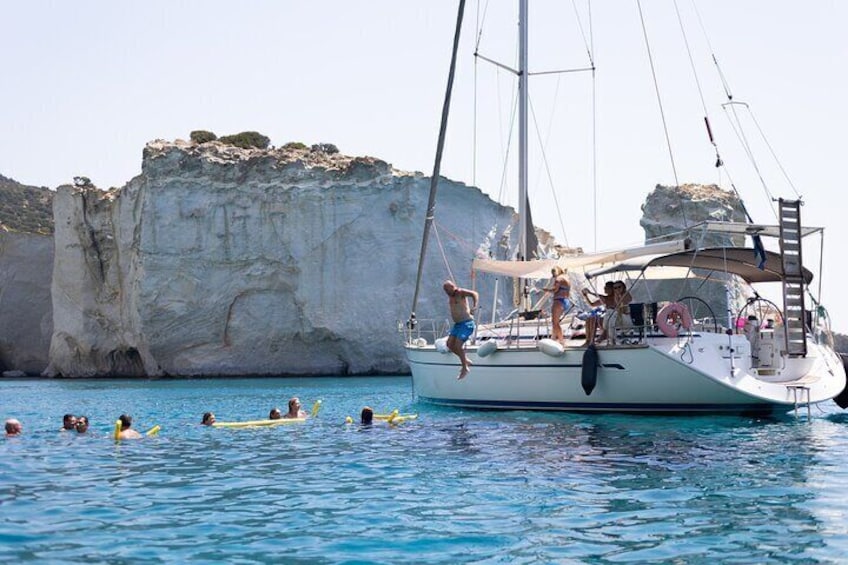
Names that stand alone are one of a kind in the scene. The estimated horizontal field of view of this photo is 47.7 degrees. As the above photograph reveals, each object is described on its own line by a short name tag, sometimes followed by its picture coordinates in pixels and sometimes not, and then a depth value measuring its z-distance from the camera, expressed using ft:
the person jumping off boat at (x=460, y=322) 55.97
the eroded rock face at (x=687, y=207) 156.25
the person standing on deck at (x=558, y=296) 57.82
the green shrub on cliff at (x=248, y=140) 181.47
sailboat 52.19
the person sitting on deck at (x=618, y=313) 55.11
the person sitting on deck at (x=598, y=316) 55.62
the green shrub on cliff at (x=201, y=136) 182.19
